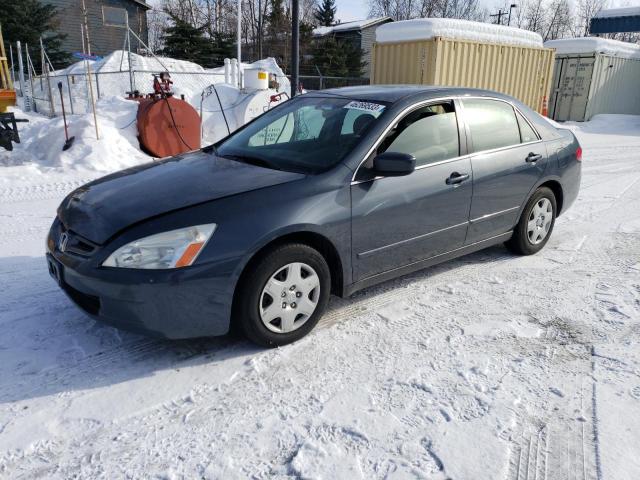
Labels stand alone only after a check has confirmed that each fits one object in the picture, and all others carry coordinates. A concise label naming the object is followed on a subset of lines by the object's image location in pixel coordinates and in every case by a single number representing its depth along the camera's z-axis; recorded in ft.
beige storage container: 43.39
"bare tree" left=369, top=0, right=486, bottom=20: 178.40
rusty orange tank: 32.58
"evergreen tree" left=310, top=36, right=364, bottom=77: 112.57
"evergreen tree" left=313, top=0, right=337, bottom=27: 166.91
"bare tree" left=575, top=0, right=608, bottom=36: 192.75
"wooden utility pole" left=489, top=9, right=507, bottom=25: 173.08
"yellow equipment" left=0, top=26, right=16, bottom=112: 31.83
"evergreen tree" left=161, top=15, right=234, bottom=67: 102.01
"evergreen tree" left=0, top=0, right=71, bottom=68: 90.99
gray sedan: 9.29
